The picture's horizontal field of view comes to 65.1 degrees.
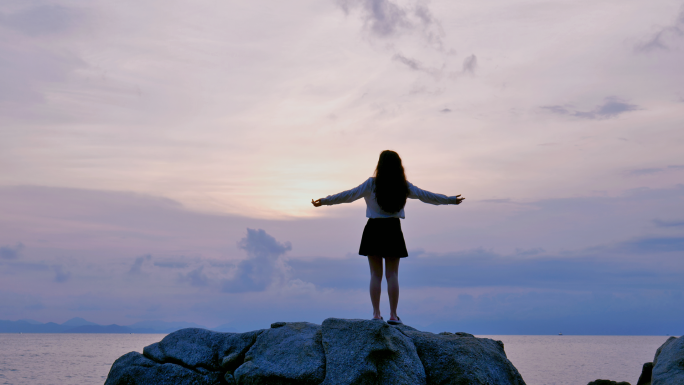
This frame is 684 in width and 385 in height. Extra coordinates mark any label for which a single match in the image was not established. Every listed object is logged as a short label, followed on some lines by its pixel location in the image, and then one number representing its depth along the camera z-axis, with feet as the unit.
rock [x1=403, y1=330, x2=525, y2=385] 32.91
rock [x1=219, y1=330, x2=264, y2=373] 36.50
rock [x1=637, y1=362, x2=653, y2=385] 47.55
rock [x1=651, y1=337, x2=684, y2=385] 34.58
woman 36.09
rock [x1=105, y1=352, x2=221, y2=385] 36.88
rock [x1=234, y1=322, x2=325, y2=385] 32.99
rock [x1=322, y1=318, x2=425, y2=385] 31.68
